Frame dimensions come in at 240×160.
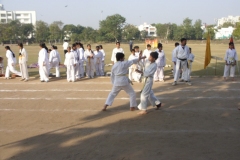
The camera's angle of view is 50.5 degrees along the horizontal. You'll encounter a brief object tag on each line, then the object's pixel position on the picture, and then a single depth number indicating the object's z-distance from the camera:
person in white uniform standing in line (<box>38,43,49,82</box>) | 11.41
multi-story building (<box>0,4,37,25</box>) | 105.00
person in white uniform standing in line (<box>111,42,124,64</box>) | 12.39
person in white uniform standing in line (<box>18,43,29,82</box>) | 11.70
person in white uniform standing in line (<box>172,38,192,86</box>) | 10.22
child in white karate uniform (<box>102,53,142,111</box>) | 6.62
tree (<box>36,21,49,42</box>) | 69.28
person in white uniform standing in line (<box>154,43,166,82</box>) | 11.41
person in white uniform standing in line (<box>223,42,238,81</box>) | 11.28
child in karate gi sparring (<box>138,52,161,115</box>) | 6.57
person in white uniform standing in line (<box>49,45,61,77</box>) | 12.61
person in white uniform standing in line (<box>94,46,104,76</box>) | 12.82
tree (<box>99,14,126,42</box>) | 71.12
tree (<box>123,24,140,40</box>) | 74.25
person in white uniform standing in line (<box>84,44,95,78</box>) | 12.52
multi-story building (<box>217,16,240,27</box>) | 159.32
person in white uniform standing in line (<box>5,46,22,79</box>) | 12.20
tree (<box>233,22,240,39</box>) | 49.94
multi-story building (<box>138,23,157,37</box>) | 114.24
